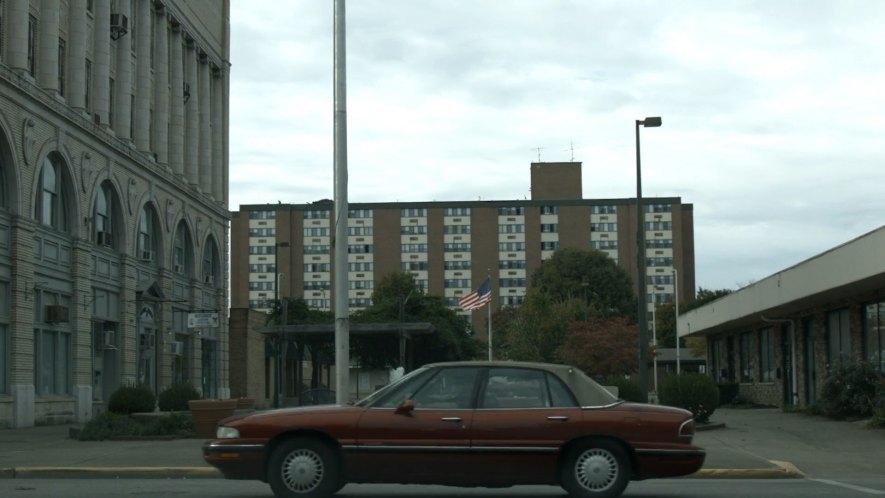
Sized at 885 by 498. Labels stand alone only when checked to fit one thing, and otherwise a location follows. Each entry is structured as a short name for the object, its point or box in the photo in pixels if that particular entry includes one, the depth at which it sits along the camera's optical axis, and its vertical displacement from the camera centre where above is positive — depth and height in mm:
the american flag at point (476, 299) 58500 +1726
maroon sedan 12320 -1142
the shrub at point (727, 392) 46031 -2416
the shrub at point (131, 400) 32250 -1776
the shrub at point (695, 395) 28422 -1549
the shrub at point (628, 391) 30125 -1535
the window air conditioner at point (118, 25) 43344 +11549
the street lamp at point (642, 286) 30141 +1234
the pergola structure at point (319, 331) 46875 +133
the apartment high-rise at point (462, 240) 126250 +10148
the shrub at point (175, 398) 33750 -1805
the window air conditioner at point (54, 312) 36000 +753
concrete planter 25453 -1674
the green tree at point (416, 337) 81250 +23
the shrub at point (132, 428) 25797 -2042
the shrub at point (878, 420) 26625 -2061
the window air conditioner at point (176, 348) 49750 -519
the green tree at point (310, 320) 56828 +1129
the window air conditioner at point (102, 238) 41156 +3473
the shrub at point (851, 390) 30078 -1566
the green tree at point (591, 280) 101875 +4586
